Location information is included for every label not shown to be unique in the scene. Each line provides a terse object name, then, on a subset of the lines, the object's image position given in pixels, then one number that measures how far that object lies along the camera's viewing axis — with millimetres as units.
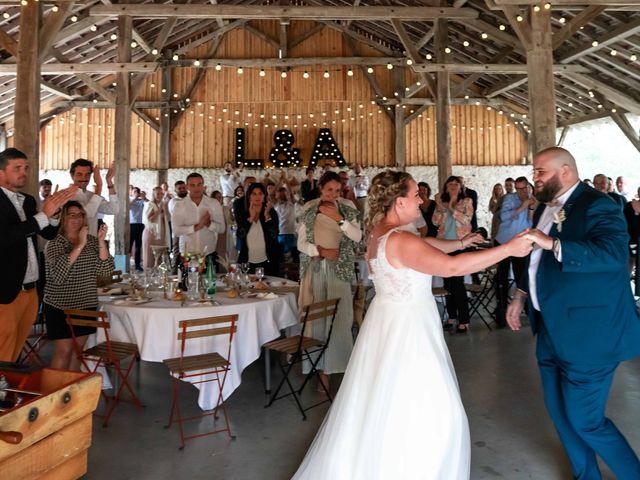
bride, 2355
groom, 2318
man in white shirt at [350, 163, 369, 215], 12468
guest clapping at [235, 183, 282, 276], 5914
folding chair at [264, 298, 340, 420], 3791
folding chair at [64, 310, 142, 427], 3611
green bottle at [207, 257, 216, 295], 4312
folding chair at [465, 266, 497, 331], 6648
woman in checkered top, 3844
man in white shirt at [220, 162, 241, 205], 14125
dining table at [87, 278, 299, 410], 3805
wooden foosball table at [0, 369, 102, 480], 1482
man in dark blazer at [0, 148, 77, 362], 3316
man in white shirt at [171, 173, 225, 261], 5797
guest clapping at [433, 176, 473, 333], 6211
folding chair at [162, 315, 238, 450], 3395
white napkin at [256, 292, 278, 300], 4255
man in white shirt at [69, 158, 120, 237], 4832
